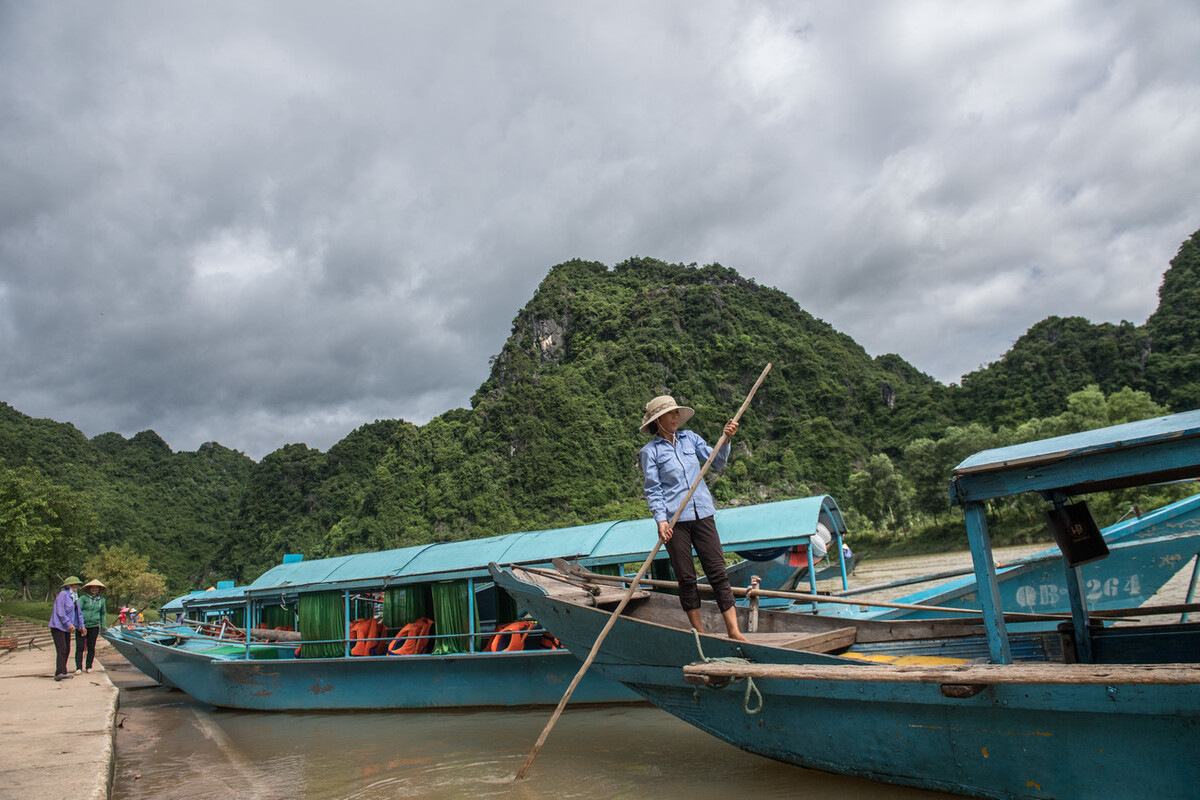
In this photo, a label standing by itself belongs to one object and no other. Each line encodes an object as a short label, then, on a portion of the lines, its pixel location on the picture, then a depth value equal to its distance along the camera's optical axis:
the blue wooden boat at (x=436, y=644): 6.60
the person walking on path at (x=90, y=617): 10.23
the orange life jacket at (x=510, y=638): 7.11
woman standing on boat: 4.26
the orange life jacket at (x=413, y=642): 7.80
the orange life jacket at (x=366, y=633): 8.23
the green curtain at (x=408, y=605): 8.05
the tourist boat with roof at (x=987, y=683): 2.60
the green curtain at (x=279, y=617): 11.48
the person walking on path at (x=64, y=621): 9.12
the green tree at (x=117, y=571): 37.00
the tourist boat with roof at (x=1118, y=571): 5.73
